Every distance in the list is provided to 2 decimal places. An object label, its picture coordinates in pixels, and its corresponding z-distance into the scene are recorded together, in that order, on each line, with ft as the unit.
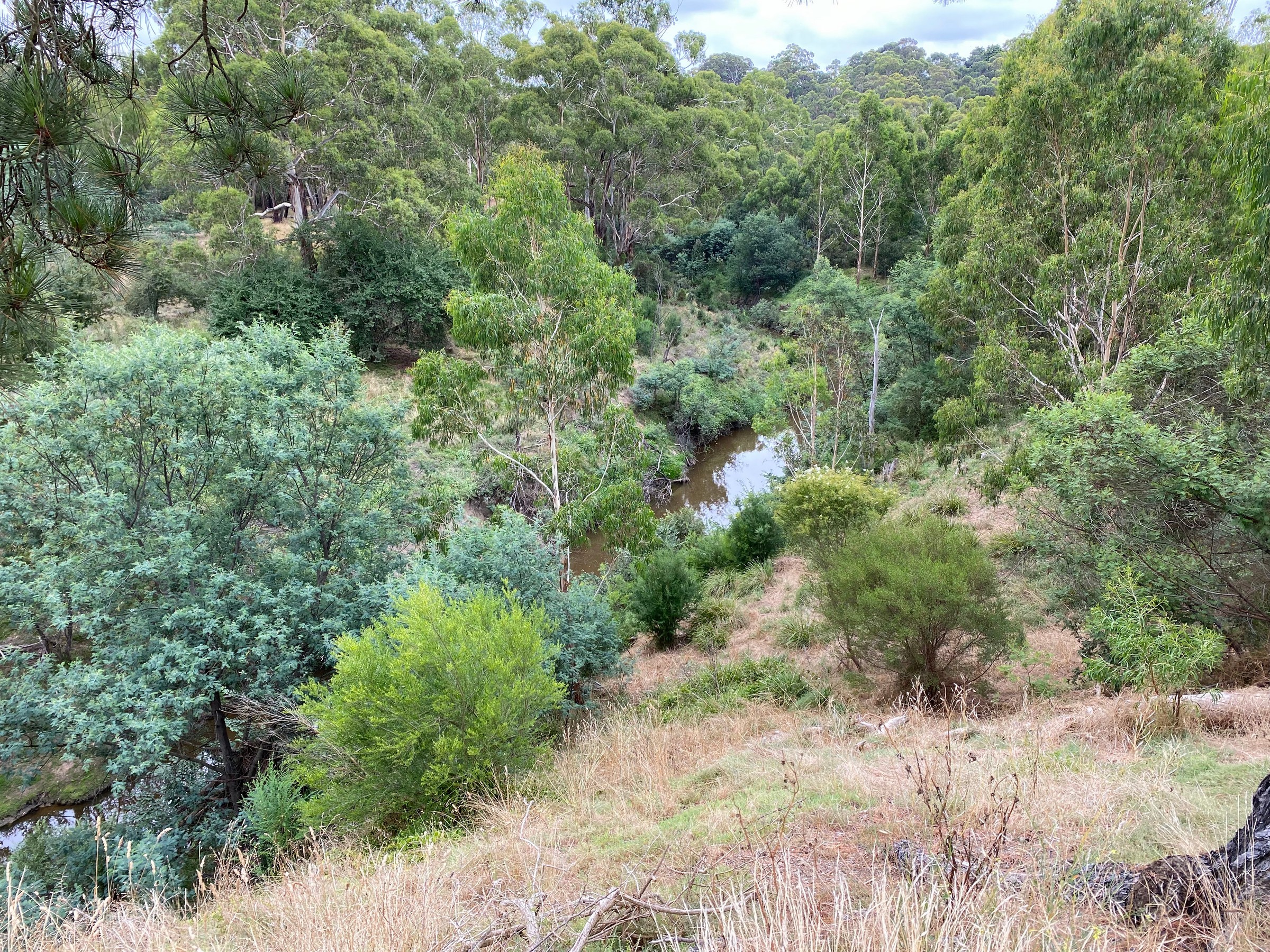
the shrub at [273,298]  61.82
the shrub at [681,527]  53.39
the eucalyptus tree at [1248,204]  16.15
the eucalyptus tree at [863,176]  104.94
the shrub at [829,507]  39.70
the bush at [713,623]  38.01
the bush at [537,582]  26.35
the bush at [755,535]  49.75
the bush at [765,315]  111.65
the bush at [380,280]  68.95
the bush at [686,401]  80.84
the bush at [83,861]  20.93
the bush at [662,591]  38.65
